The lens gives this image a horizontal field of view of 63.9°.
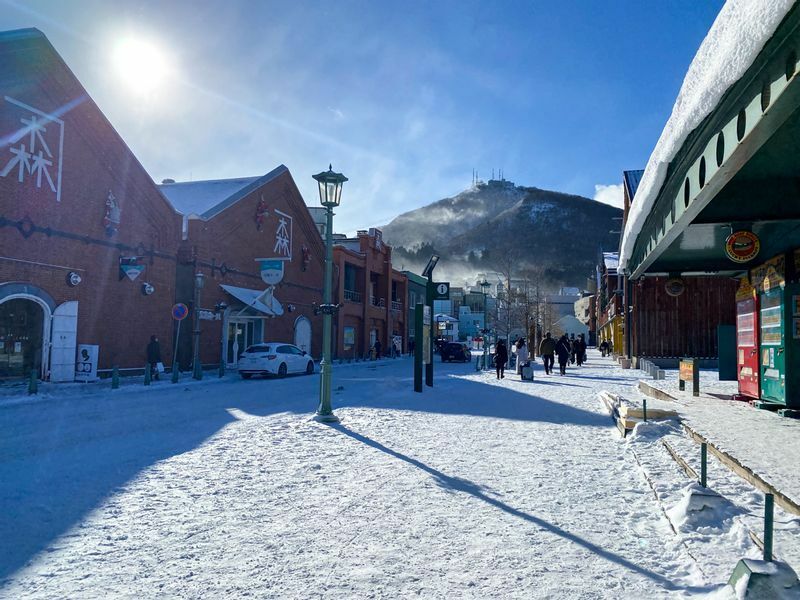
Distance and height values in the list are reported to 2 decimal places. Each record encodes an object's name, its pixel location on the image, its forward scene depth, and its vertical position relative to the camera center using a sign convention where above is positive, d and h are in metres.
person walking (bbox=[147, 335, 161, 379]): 21.92 -0.47
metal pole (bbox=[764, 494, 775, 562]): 3.49 -0.94
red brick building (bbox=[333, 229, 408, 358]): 44.47 +3.75
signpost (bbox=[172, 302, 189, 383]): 22.66 +1.03
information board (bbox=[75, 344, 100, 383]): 20.41 -0.79
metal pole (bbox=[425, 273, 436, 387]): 20.20 -0.67
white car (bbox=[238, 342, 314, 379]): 24.36 -0.68
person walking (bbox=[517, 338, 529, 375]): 24.94 -0.28
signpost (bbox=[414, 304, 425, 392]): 18.48 -0.03
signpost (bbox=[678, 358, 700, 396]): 14.82 -0.57
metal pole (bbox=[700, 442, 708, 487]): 5.61 -1.01
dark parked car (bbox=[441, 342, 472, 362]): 44.69 -0.39
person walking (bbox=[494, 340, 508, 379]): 24.53 -0.34
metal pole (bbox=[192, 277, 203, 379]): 23.11 -0.23
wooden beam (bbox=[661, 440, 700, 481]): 6.65 -1.27
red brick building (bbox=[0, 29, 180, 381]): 19.14 +3.73
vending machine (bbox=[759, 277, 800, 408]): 10.23 +0.15
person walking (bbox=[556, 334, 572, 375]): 26.64 -0.19
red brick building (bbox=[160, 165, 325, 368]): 28.44 +4.02
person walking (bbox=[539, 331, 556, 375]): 27.30 -0.12
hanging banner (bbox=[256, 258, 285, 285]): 30.77 +3.46
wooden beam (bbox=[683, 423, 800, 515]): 5.01 -1.18
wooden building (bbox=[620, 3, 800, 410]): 3.41 +1.49
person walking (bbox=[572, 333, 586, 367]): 35.12 -0.07
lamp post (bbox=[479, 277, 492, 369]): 36.38 +3.50
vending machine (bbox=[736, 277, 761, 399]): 11.98 +0.21
